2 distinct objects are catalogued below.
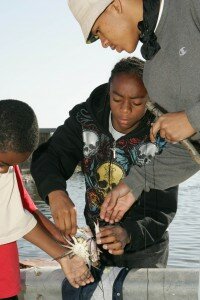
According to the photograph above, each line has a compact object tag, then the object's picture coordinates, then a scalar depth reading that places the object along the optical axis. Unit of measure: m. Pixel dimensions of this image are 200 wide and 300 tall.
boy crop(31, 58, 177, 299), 4.02
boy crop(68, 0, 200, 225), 2.67
